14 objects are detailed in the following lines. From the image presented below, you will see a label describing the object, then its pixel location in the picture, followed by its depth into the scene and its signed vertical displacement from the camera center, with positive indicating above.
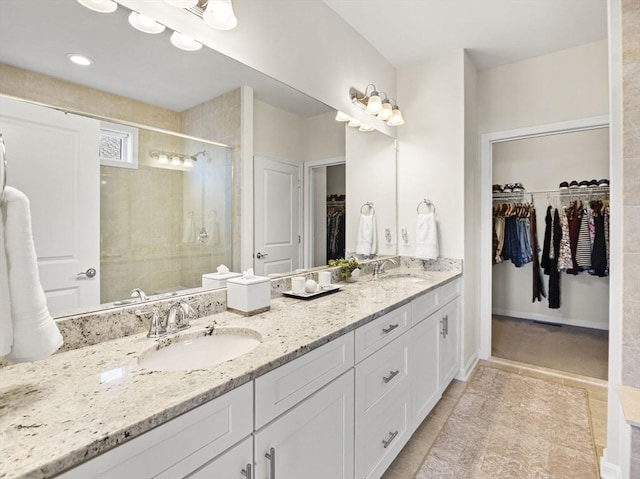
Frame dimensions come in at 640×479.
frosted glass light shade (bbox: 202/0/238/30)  1.39 +0.95
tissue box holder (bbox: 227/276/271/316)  1.44 -0.25
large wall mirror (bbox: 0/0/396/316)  1.03 +0.35
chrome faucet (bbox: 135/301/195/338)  1.19 -0.30
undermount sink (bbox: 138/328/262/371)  1.10 -0.39
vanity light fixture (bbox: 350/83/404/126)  2.49 +1.05
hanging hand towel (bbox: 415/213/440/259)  2.79 +0.01
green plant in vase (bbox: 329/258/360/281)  2.30 -0.19
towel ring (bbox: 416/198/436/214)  2.90 +0.31
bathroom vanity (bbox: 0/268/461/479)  0.65 -0.40
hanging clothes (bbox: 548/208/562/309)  3.88 -0.37
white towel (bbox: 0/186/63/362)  0.73 -0.11
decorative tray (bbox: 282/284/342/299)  1.79 -0.30
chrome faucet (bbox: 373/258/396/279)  2.58 -0.22
